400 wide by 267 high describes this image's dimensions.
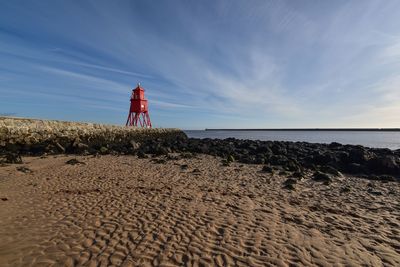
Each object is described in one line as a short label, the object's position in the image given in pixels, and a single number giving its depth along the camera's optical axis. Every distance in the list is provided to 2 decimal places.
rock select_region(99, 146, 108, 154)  18.30
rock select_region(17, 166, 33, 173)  11.60
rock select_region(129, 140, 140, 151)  20.27
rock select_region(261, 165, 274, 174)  13.59
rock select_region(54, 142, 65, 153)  17.98
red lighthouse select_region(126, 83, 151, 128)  39.44
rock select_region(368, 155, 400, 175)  14.66
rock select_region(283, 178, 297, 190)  10.37
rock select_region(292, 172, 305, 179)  12.44
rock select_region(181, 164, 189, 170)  13.73
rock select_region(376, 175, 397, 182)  13.10
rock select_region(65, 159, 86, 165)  13.75
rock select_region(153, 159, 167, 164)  15.20
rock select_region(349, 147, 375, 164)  16.55
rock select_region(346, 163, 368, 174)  15.02
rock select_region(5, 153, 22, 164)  13.70
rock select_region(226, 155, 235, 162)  16.93
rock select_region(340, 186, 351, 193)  10.39
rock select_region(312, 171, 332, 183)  12.08
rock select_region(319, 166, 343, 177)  13.65
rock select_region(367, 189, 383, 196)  10.36
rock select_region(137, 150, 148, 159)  17.05
